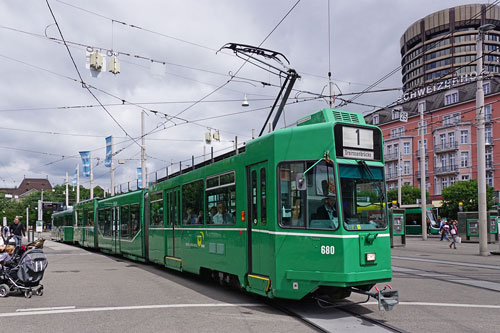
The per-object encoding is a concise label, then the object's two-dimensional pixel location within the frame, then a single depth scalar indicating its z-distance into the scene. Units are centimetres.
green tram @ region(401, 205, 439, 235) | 4550
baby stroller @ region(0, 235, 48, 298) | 989
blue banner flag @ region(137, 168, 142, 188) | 3289
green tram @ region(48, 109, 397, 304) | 747
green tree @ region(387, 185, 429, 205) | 5956
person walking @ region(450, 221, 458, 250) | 2532
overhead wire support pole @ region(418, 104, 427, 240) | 3325
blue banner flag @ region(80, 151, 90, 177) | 3431
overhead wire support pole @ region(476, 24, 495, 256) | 2088
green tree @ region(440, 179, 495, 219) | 4999
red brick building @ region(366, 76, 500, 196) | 5547
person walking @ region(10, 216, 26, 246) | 1955
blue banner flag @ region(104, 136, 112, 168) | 2921
